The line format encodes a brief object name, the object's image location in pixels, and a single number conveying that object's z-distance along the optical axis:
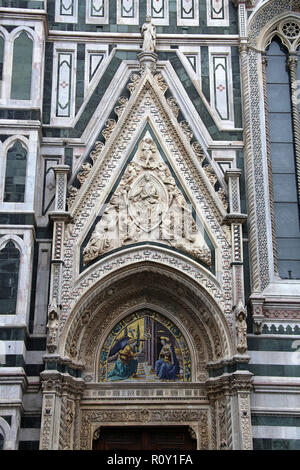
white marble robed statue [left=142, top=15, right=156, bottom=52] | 20.12
